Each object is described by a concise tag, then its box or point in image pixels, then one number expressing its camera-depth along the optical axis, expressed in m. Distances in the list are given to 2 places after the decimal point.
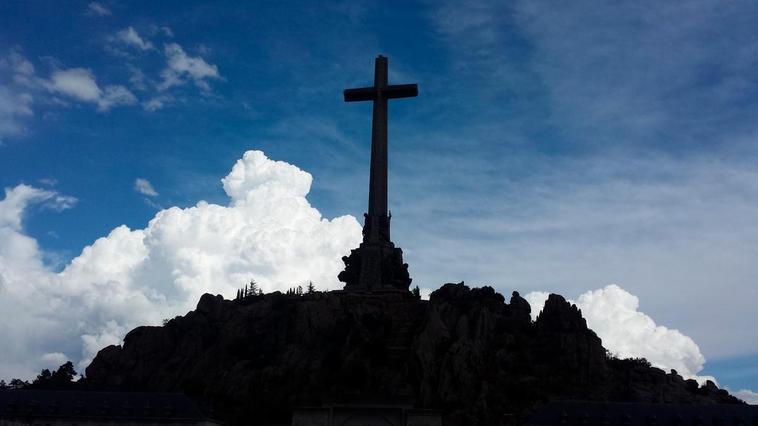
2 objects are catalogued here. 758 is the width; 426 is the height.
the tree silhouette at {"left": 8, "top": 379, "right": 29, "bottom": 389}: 132.26
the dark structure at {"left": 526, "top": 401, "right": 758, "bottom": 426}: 89.62
